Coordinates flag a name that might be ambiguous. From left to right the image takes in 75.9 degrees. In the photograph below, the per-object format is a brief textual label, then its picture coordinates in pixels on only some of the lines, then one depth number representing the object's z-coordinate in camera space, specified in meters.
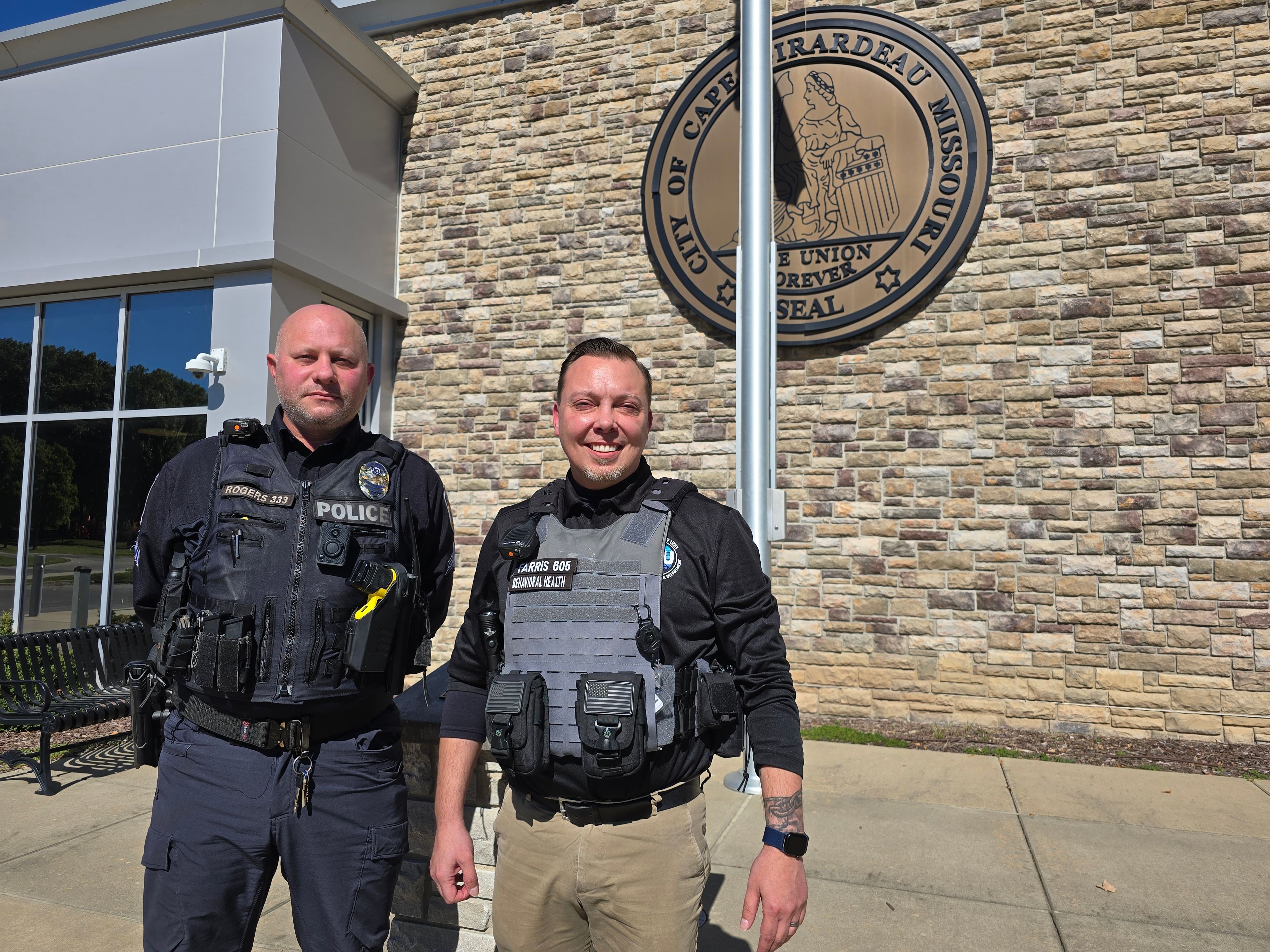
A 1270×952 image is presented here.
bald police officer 2.00
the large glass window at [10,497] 7.20
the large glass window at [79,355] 7.00
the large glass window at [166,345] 6.71
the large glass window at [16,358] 7.30
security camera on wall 6.29
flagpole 5.25
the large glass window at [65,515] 6.92
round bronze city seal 6.51
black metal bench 4.83
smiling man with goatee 1.76
